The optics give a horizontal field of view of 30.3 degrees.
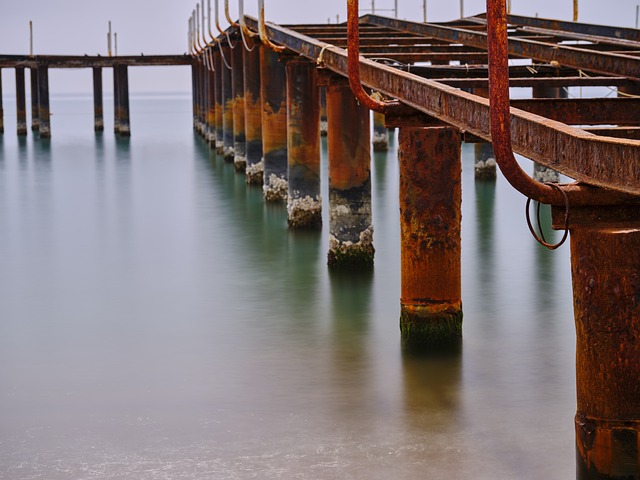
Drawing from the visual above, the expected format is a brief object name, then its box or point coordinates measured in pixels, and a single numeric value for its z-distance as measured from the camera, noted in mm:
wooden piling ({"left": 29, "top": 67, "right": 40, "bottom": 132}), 39081
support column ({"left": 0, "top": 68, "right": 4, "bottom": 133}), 40891
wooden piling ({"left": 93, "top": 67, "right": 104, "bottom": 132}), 37316
